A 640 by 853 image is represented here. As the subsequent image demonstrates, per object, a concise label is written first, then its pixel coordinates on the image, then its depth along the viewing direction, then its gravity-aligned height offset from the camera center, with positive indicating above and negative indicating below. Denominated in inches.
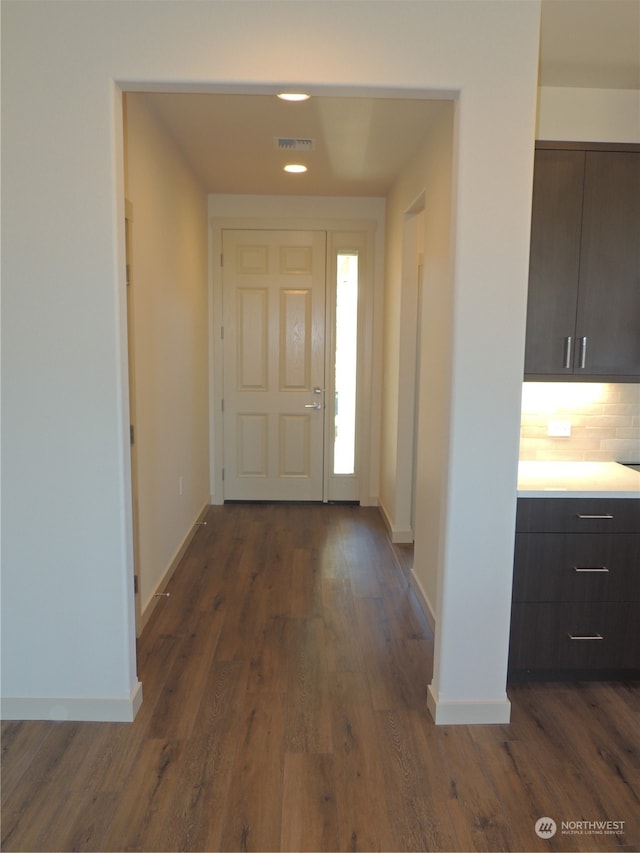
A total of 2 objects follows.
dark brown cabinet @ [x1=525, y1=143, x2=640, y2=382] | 108.7 +13.9
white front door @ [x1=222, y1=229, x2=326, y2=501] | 214.5 -6.9
